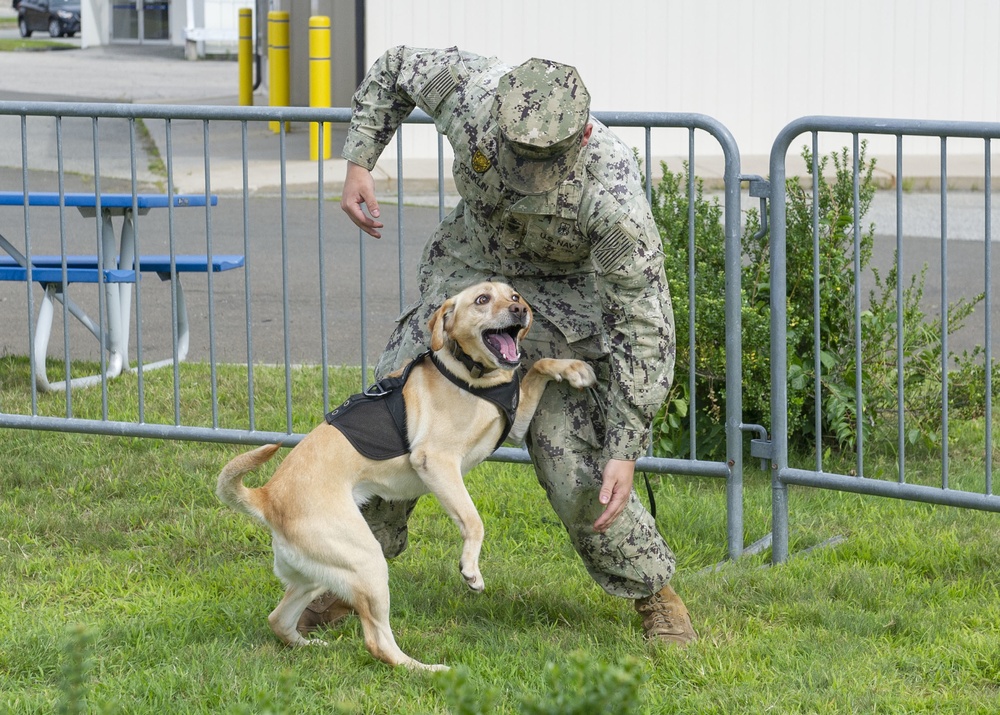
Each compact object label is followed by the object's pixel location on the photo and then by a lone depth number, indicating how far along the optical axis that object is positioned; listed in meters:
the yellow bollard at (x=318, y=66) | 26.73
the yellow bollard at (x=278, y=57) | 30.89
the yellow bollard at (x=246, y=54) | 33.66
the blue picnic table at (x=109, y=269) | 11.88
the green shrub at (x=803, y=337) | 9.66
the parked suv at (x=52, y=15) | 88.53
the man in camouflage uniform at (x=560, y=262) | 5.99
